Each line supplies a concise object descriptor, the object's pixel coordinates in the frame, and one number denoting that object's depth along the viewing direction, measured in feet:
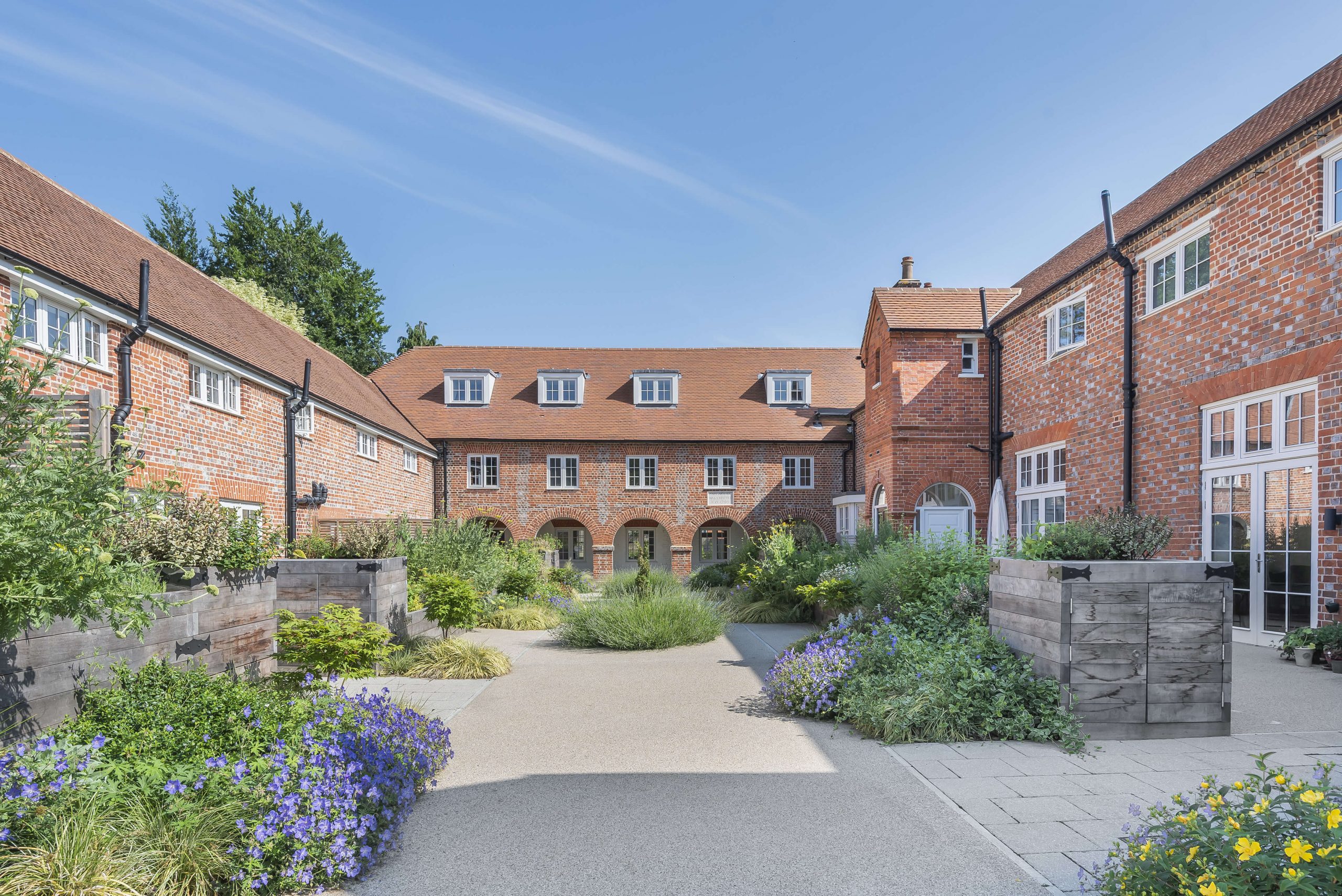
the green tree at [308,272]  114.52
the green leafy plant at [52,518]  10.17
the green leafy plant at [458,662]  26.89
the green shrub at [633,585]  40.65
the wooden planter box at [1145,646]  17.19
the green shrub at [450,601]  31.58
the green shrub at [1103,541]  18.95
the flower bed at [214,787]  10.24
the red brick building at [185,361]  31.07
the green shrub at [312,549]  33.55
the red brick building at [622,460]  78.74
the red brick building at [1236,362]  26.68
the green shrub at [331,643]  21.29
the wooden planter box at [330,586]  28.07
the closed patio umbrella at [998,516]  49.21
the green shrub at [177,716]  12.71
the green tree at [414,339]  135.13
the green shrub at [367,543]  31.78
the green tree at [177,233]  109.50
